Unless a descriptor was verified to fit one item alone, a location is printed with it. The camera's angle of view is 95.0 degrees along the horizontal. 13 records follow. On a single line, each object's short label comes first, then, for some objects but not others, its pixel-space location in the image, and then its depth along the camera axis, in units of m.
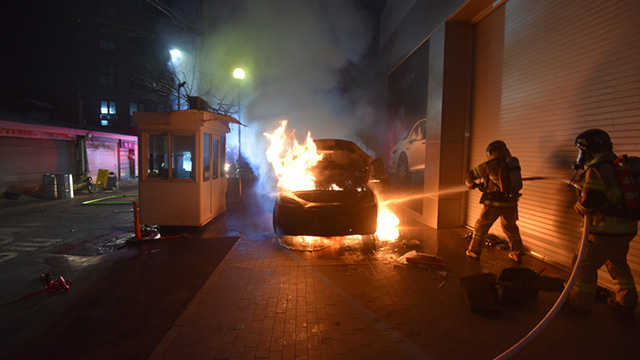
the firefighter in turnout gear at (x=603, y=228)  3.04
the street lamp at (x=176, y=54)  15.05
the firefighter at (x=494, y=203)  4.59
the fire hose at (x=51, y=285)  3.71
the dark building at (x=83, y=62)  22.69
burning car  5.16
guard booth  6.43
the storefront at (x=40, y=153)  11.66
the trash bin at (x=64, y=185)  11.99
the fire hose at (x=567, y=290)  2.26
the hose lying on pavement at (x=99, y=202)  10.45
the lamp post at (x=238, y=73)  10.88
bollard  5.90
